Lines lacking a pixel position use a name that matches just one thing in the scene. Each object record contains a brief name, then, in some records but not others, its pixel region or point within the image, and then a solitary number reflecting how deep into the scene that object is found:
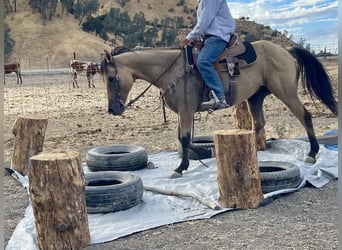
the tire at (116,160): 4.75
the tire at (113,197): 3.52
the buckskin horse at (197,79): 4.38
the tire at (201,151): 5.25
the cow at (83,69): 15.53
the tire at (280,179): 3.96
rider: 4.37
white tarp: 3.18
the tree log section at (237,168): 3.53
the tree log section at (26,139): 4.84
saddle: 4.51
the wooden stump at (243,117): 5.72
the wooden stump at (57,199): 2.77
